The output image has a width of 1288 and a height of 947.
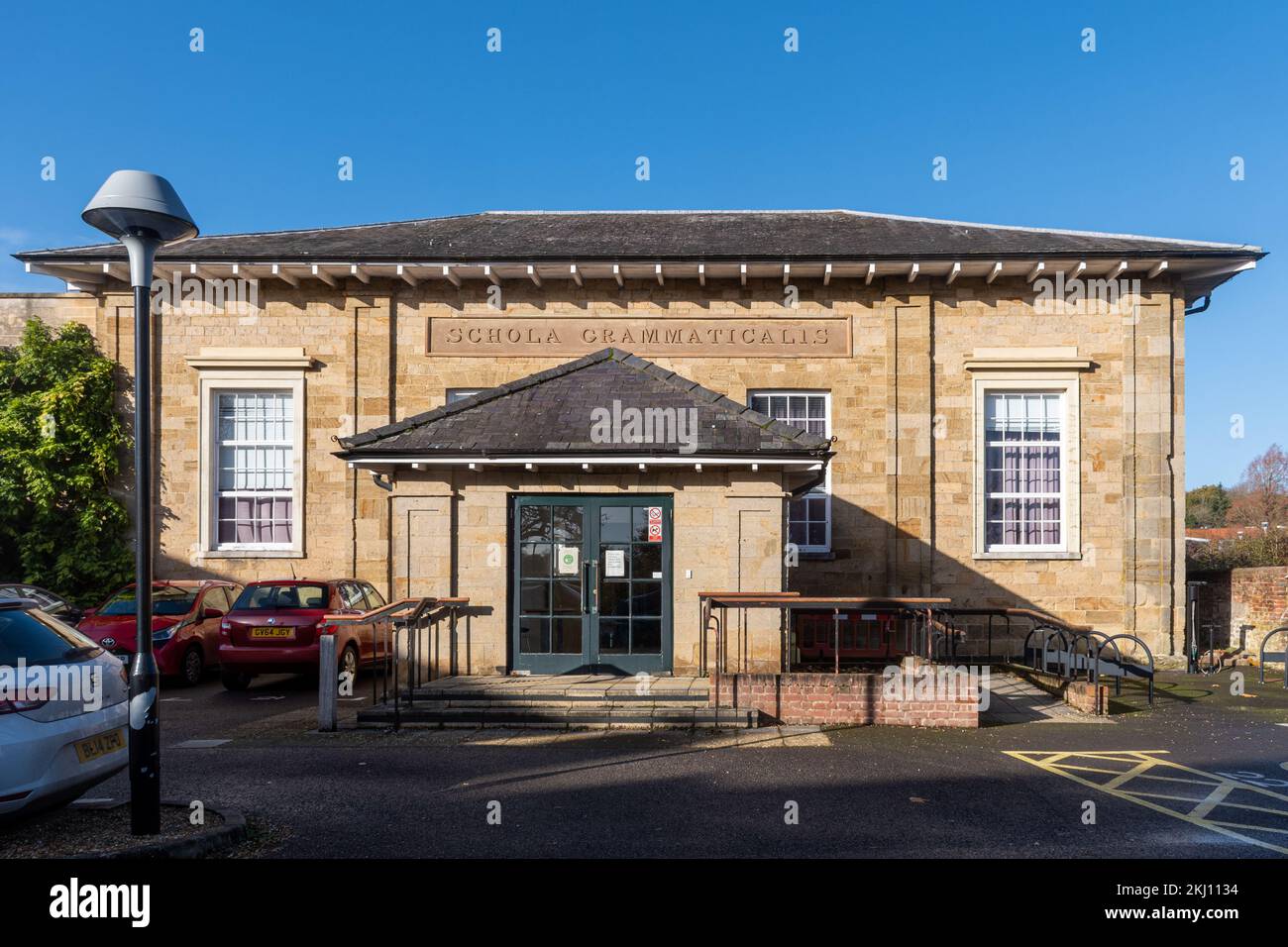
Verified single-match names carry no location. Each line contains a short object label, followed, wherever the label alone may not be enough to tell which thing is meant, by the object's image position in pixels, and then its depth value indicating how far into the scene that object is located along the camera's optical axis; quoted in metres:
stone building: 15.94
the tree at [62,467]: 15.98
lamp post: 5.46
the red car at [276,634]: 12.26
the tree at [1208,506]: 62.62
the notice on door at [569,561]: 11.52
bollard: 9.62
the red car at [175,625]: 12.65
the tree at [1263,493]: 42.88
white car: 5.11
